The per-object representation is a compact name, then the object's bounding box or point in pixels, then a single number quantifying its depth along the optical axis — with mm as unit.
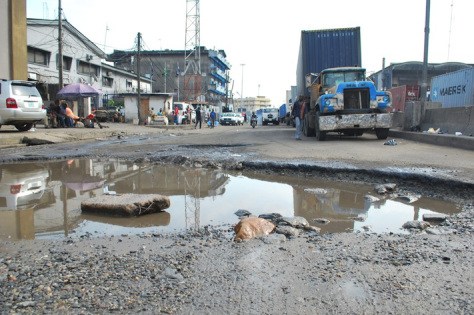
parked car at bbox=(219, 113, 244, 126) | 42812
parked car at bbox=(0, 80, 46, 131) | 12711
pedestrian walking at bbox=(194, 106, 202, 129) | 29228
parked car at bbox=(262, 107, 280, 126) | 44688
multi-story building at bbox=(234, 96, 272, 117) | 141938
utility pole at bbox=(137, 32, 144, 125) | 32625
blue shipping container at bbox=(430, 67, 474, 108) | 17009
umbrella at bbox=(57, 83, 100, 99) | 22812
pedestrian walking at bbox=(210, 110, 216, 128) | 31234
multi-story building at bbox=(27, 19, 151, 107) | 27281
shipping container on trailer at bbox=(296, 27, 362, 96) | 17047
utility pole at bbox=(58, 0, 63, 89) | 22406
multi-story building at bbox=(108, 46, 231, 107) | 62094
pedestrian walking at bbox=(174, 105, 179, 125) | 33062
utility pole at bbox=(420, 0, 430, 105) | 14266
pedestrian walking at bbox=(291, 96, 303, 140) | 14375
